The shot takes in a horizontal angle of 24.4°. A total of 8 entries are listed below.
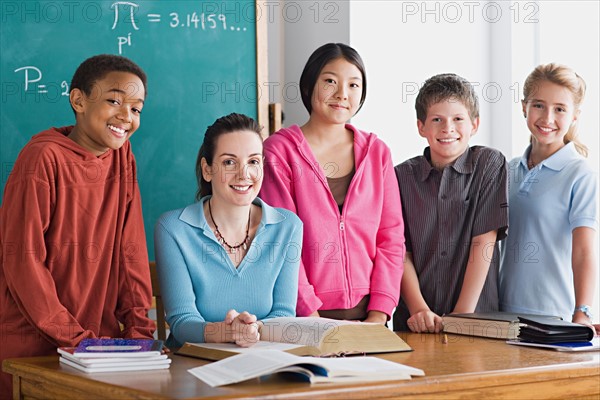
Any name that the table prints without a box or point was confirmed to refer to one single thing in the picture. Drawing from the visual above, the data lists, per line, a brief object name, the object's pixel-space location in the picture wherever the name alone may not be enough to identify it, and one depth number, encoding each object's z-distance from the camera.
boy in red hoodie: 3.10
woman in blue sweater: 3.16
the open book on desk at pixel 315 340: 2.87
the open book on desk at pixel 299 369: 2.61
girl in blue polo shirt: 3.59
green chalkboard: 3.67
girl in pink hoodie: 3.44
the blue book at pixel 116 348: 2.79
